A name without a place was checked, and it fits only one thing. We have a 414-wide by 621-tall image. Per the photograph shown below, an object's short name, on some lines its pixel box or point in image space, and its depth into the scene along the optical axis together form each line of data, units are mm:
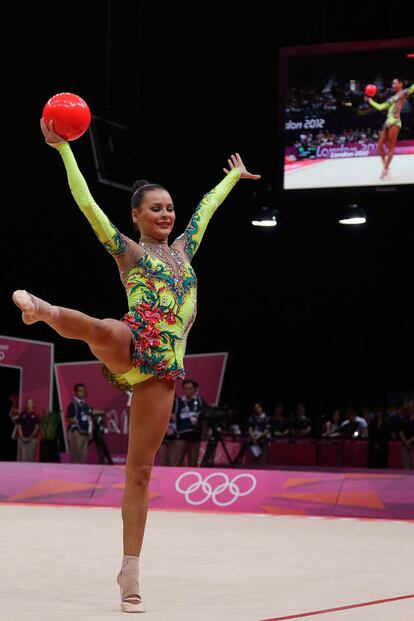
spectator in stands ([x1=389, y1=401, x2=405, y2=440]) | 16422
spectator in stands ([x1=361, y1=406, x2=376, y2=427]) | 17928
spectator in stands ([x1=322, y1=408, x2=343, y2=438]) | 18281
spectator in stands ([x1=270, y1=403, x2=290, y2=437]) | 18322
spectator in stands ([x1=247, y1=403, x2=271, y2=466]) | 16938
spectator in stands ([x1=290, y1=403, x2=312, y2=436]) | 18328
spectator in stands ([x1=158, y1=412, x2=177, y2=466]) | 14311
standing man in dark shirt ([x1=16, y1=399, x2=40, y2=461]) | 17469
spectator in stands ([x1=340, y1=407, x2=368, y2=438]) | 17516
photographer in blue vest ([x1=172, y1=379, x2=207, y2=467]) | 13578
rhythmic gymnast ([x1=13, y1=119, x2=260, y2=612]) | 4195
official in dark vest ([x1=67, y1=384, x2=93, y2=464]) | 16094
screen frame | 12328
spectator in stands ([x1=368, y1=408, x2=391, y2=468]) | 16858
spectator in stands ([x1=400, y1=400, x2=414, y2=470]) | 15820
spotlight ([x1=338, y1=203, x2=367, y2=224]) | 15477
